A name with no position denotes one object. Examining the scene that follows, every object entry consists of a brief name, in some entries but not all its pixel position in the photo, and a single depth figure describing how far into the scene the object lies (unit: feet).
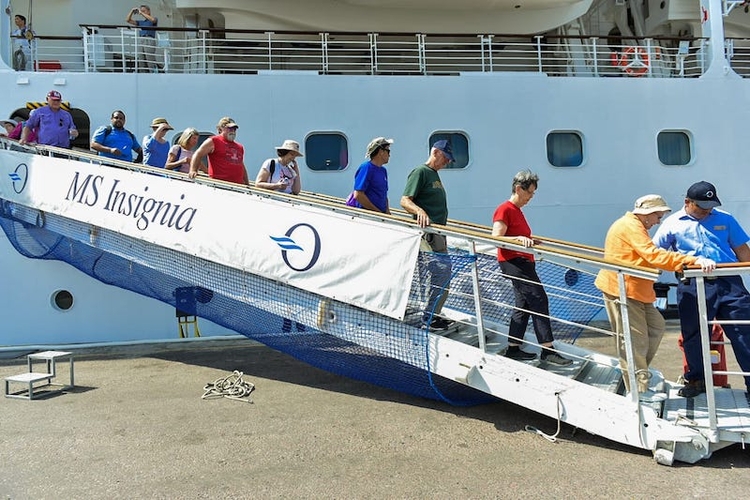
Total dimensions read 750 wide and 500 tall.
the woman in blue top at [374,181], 15.52
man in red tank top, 18.24
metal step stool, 16.40
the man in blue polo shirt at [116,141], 22.62
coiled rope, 16.42
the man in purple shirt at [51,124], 22.40
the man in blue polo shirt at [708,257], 12.57
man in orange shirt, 12.84
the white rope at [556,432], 12.88
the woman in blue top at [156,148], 22.33
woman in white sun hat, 18.57
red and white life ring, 27.94
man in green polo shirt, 14.75
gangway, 12.69
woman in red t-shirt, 14.26
